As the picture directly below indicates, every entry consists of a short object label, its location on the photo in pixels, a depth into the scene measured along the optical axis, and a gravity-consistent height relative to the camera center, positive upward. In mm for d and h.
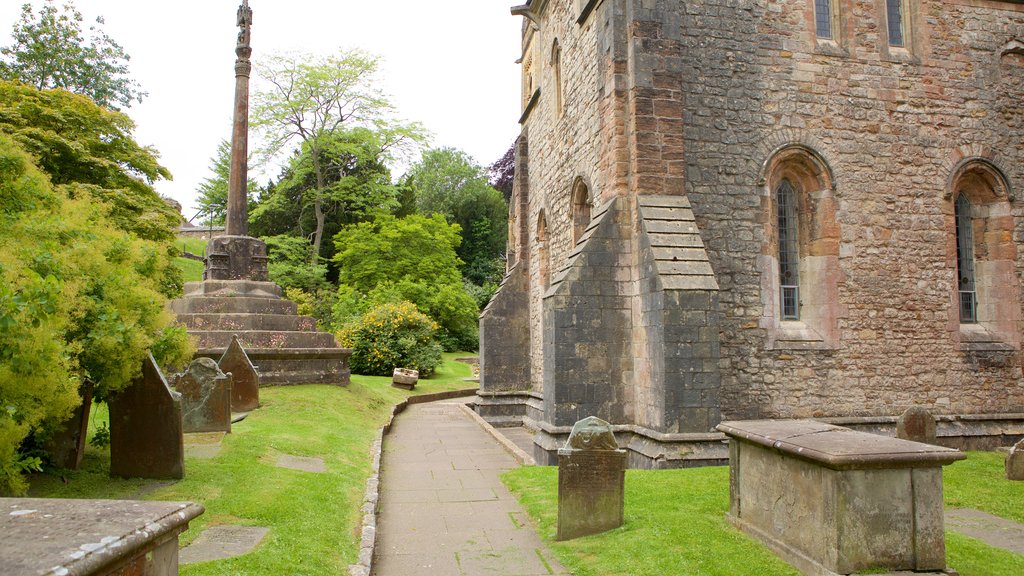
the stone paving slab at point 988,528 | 5828 -1755
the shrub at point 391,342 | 22875 -185
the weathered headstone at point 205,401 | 8961 -873
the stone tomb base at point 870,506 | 4488 -1128
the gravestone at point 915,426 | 9086 -1165
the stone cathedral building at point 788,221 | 9703 +1885
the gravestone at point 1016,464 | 8172 -1501
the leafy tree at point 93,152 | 15516 +4445
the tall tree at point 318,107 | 35250 +12195
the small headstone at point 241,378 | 11500 -724
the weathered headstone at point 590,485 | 6113 -1340
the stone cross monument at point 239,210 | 15164 +2837
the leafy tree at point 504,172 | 45062 +11246
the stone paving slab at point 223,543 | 4805 -1570
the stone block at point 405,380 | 20516 -1314
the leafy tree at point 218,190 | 43847 +9766
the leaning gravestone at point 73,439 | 6375 -998
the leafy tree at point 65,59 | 25953 +11011
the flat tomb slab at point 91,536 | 2191 -724
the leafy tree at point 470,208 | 44406 +9131
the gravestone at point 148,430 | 6637 -937
